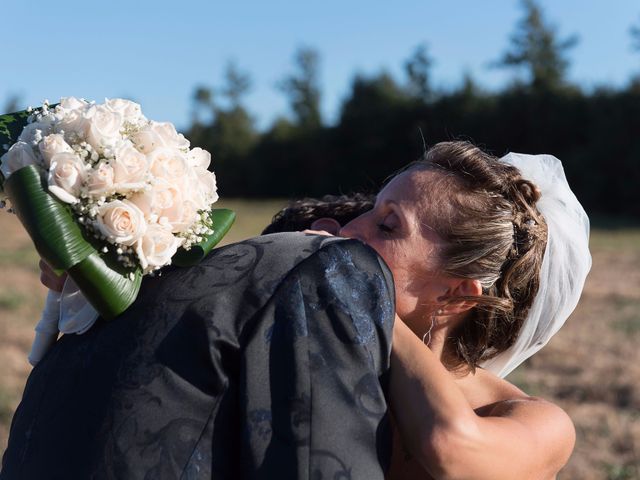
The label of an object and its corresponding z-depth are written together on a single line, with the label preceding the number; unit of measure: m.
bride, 2.06
